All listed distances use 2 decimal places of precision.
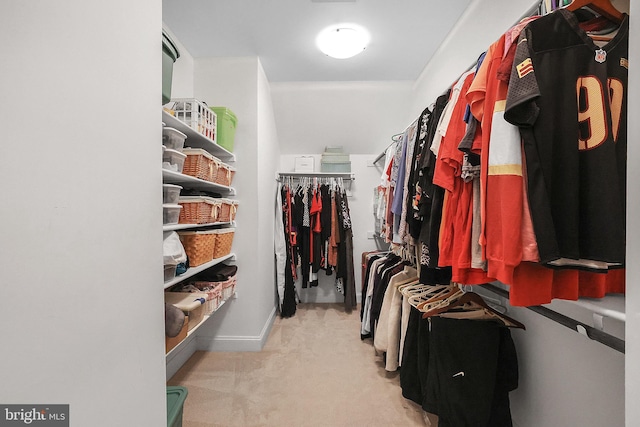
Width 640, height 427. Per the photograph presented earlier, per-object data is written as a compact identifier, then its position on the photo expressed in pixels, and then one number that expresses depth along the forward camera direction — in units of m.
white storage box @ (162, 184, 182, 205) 1.39
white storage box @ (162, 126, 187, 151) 1.43
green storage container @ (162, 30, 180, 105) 1.24
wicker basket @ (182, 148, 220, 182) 1.62
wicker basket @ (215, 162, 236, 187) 1.96
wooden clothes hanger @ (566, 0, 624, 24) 0.73
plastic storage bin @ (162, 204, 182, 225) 1.37
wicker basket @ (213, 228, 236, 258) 1.93
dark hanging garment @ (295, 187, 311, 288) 3.09
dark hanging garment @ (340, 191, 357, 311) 3.10
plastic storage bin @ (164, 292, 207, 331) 1.48
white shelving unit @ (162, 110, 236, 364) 1.39
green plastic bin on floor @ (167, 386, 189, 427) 1.06
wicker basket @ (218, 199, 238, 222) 1.97
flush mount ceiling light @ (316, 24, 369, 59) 1.94
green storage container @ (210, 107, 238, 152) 2.00
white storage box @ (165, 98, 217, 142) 1.70
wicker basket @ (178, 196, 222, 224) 1.60
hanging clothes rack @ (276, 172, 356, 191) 3.17
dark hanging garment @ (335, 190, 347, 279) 3.12
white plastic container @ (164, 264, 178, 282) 1.35
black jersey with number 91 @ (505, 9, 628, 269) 0.67
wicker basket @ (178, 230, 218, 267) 1.63
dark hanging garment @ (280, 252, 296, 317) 2.92
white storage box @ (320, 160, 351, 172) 3.33
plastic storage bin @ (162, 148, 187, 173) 1.40
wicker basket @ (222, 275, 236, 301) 1.98
